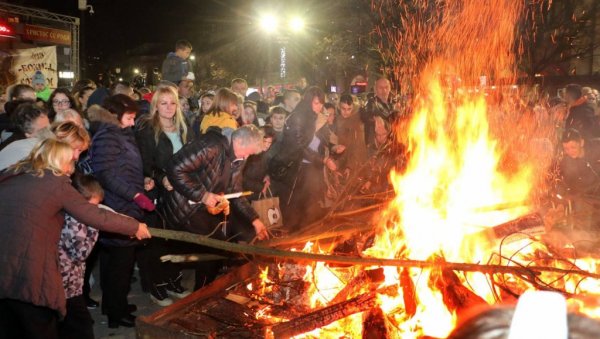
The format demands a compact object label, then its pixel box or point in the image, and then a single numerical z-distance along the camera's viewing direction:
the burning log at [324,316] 3.97
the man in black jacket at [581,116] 9.72
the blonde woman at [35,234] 4.01
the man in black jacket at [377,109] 10.00
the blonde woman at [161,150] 6.54
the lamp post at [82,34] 18.78
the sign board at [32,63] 16.48
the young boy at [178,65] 10.42
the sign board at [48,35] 21.02
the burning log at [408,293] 4.58
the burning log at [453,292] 4.38
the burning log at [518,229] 5.44
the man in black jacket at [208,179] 5.75
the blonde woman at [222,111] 7.04
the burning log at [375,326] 4.25
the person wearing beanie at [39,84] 11.74
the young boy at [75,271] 4.59
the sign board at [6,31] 19.67
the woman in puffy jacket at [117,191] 5.71
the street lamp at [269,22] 26.89
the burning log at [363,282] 4.77
